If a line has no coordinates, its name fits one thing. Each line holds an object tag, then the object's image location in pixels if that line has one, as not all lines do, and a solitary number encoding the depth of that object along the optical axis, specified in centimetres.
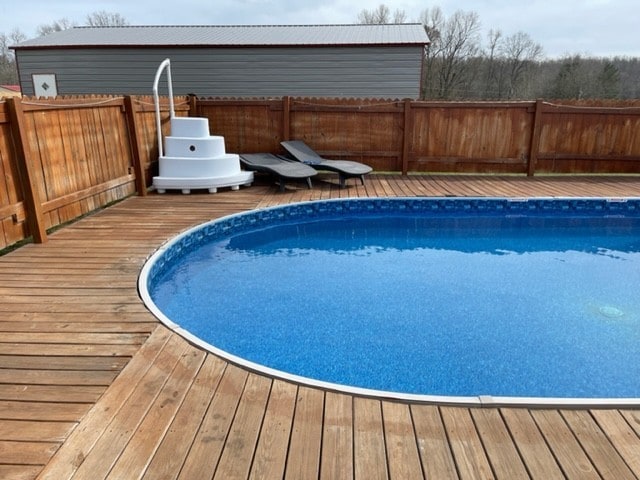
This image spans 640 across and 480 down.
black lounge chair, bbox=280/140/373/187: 721
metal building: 1229
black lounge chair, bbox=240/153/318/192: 694
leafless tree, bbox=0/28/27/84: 3241
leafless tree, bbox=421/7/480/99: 2809
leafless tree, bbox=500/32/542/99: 3044
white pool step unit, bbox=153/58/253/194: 675
